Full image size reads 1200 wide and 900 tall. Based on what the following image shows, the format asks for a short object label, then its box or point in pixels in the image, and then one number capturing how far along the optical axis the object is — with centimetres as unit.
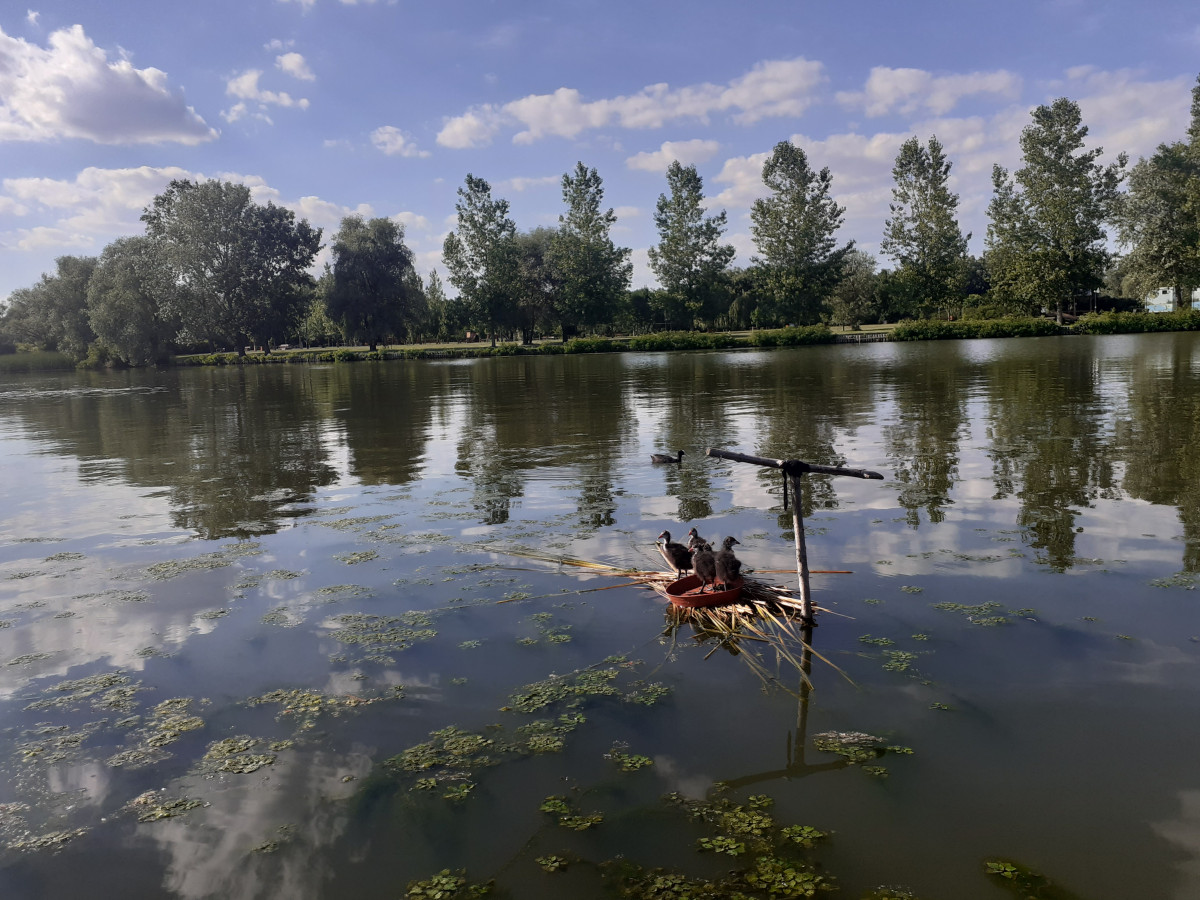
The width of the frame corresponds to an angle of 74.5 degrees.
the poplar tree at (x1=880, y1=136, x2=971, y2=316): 9631
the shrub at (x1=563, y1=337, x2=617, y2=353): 9456
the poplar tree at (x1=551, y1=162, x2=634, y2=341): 10806
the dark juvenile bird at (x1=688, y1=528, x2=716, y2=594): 939
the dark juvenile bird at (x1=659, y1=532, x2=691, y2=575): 1016
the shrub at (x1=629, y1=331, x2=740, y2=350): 8962
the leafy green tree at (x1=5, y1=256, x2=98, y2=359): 10744
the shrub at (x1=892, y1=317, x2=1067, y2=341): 8050
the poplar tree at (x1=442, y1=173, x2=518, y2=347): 10581
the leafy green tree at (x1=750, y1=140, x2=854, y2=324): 10206
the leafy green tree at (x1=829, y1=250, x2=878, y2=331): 12369
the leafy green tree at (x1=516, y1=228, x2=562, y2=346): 11119
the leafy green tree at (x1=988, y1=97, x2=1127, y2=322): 8556
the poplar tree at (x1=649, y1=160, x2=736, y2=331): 10912
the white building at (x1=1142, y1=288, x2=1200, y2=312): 11922
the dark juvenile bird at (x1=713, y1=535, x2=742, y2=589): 918
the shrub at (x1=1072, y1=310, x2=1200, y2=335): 7425
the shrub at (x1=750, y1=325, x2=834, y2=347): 8581
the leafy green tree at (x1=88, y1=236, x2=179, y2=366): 9569
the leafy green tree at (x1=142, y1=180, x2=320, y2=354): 9550
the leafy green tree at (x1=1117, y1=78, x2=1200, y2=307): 7562
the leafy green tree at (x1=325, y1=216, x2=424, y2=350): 10056
